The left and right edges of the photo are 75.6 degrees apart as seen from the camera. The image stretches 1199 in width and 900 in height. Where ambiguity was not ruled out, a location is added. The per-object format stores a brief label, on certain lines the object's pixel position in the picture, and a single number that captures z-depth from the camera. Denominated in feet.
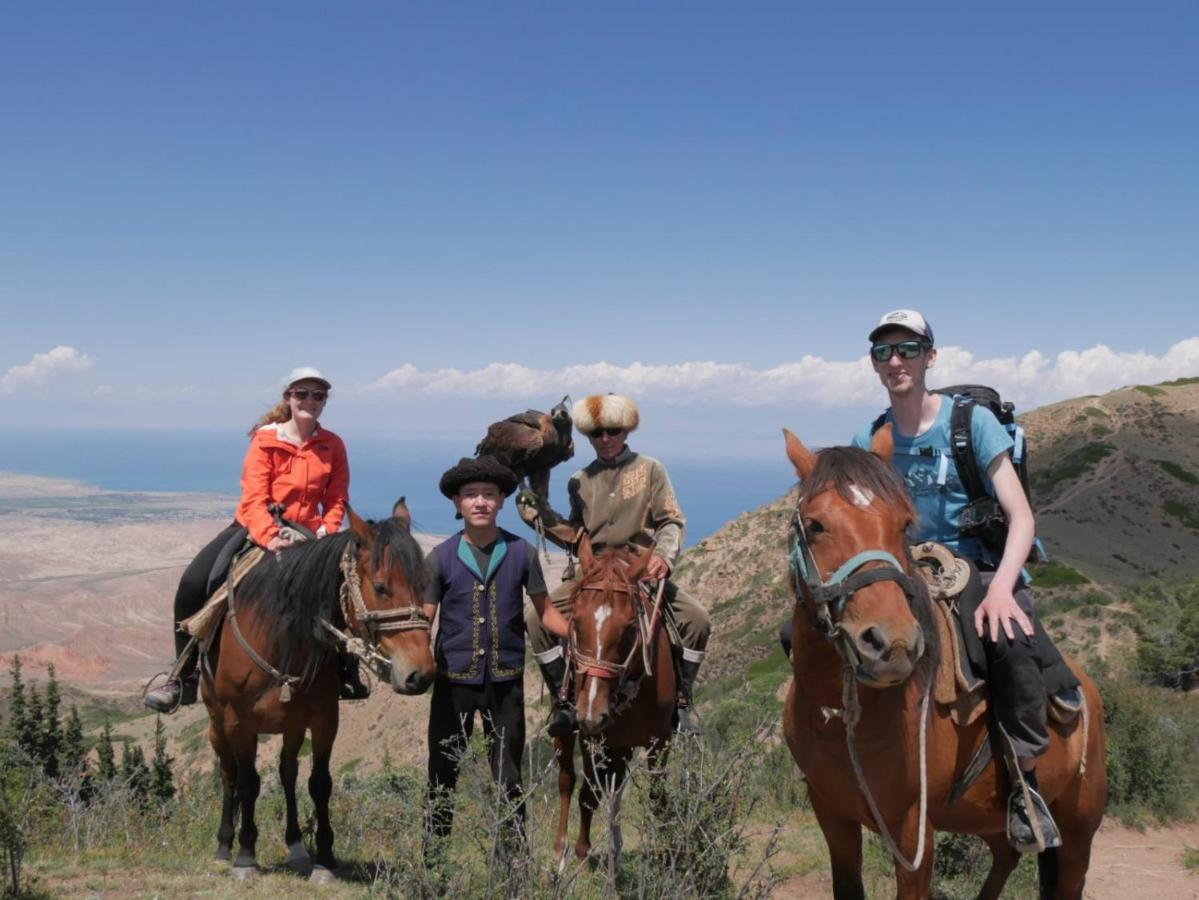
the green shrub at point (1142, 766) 32.19
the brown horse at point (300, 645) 15.40
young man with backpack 11.18
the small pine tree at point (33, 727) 110.32
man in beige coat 19.08
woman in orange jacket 18.37
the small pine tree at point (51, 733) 110.73
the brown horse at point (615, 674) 15.61
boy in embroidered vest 15.58
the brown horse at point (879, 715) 8.67
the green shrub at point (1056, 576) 80.64
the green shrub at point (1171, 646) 55.11
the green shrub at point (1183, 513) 115.96
